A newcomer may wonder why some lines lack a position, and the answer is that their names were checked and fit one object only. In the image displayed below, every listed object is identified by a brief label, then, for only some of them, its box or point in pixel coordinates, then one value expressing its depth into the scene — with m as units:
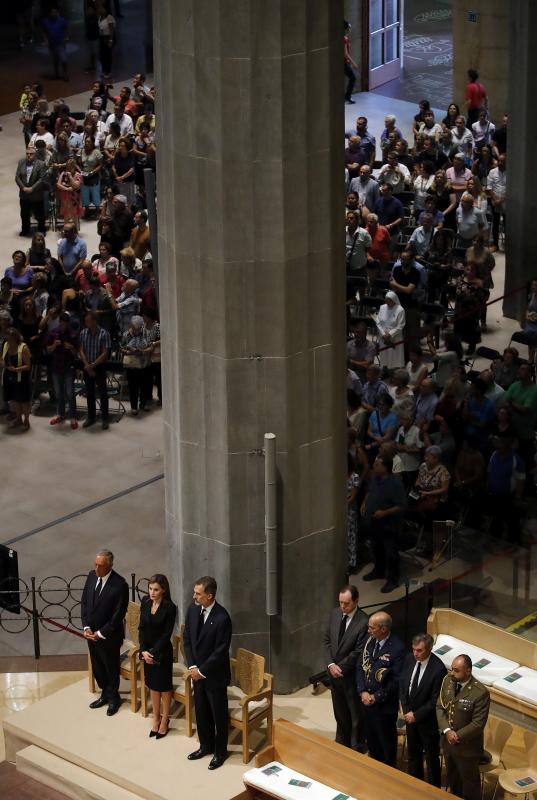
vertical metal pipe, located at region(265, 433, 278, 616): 16.69
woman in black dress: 16.09
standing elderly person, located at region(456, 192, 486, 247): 27.41
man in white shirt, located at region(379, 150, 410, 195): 29.42
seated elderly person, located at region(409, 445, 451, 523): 19.39
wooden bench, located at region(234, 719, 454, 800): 14.91
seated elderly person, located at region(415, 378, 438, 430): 20.95
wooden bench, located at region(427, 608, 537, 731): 16.19
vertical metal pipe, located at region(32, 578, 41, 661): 18.42
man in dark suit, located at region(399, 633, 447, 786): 15.20
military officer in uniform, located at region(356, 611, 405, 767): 15.41
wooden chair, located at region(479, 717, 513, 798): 16.02
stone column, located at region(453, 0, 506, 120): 35.75
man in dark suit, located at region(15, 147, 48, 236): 30.72
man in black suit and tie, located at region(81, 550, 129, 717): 16.56
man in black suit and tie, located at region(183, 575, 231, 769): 15.93
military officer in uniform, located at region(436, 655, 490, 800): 14.88
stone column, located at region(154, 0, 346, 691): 15.68
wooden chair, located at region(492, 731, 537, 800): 15.30
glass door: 39.84
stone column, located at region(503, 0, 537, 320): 26.73
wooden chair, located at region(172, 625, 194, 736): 16.47
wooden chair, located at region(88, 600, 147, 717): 16.86
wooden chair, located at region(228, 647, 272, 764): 16.11
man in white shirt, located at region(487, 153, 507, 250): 29.27
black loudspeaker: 19.06
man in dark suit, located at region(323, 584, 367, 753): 15.95
